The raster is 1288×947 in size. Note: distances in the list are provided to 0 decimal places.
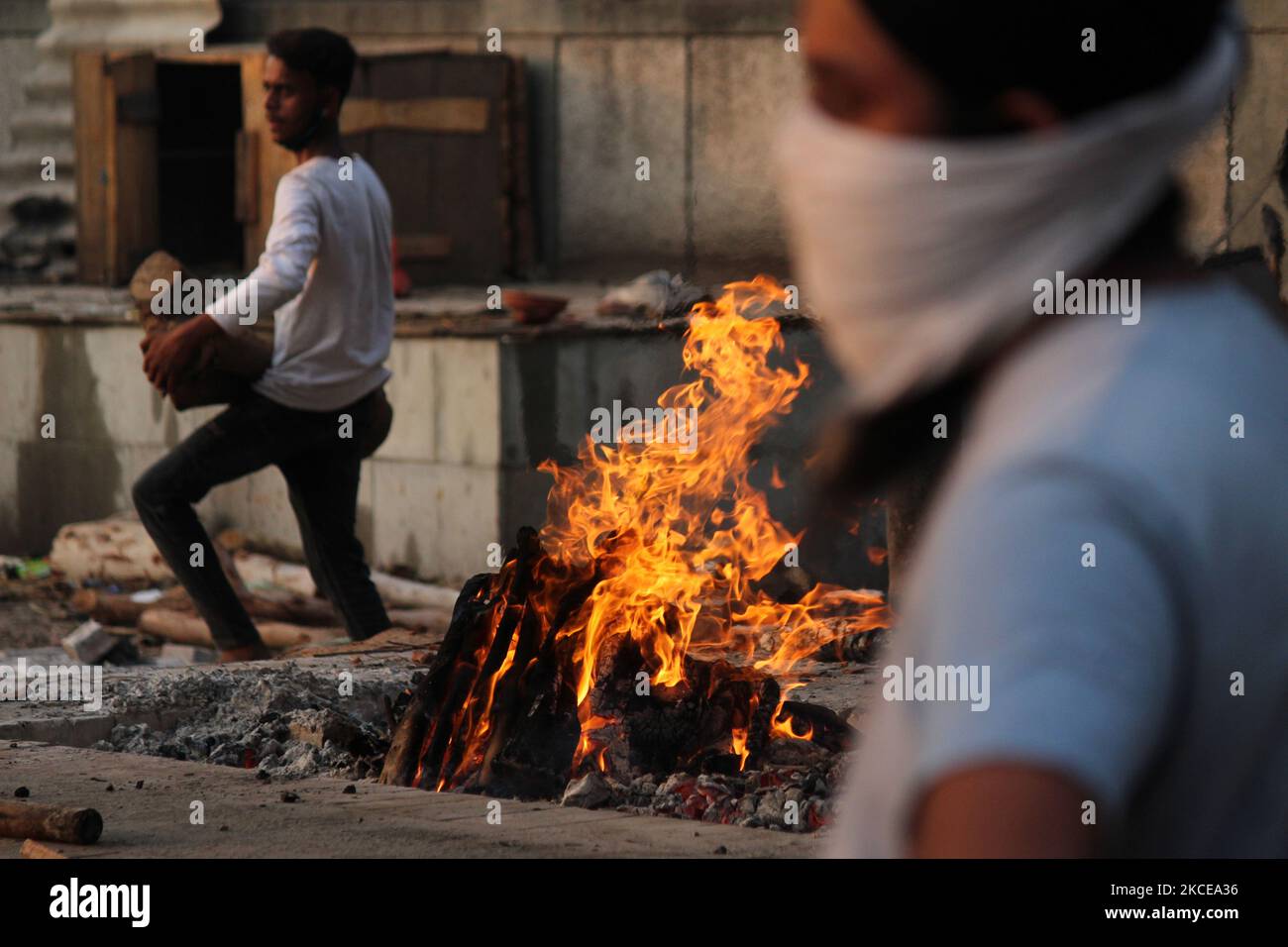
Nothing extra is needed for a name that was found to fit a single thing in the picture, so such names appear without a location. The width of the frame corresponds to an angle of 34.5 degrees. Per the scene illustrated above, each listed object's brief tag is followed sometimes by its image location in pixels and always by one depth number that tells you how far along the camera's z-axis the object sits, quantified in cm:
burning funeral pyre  602
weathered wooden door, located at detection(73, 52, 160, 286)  1412
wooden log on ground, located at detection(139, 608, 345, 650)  1067
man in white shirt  780
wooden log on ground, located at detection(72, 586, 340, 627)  1096
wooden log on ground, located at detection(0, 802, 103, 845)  492
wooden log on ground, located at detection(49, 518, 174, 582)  1205
